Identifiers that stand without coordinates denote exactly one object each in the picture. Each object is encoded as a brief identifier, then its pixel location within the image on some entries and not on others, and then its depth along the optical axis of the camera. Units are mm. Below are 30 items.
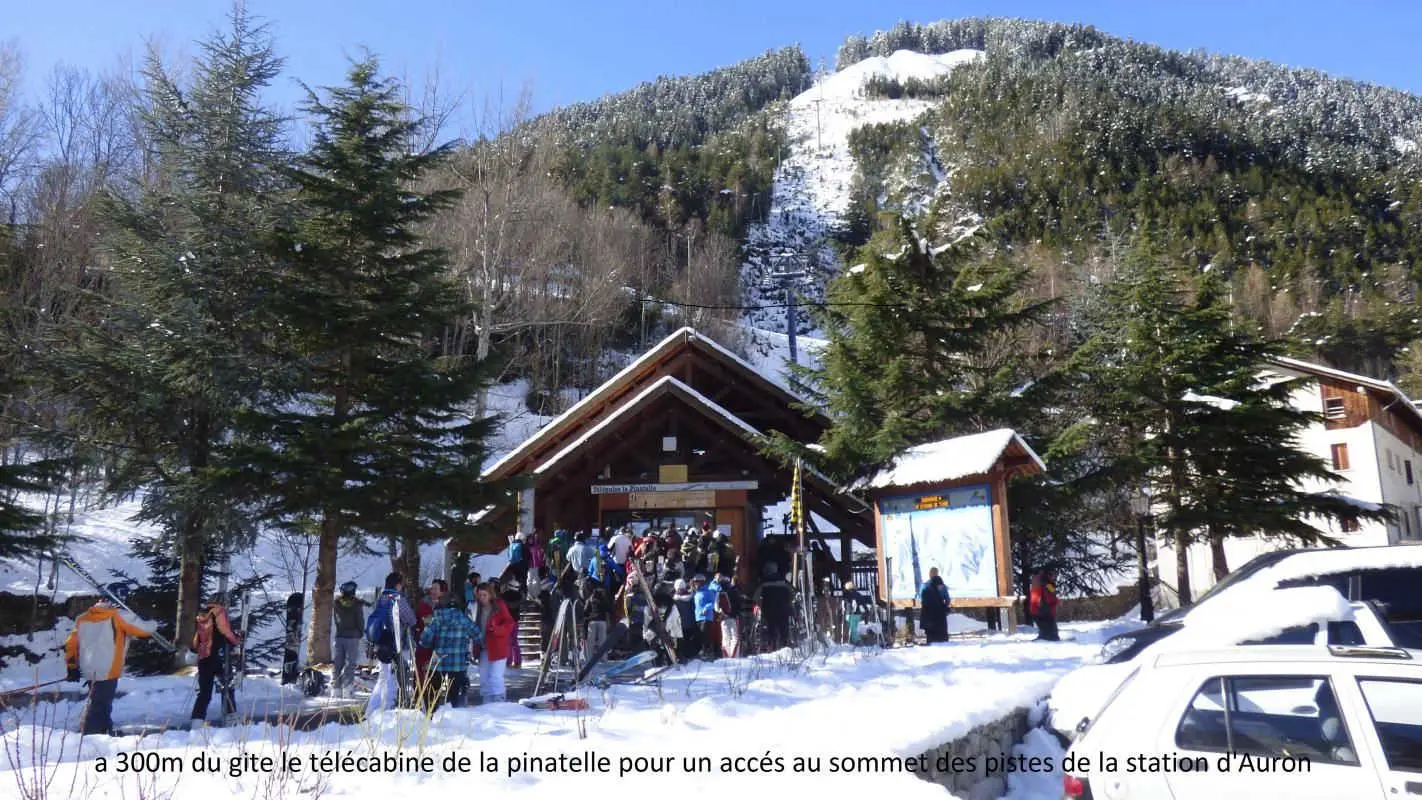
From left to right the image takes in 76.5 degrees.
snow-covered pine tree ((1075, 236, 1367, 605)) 18766
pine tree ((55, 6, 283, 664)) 15133
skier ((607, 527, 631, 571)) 15375
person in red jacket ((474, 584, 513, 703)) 10211
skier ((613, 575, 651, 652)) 12930
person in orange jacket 8891
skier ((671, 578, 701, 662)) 12062
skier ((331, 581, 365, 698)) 11375
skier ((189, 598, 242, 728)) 9938
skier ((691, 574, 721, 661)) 12180
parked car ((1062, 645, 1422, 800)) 4145
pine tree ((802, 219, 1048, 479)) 17188
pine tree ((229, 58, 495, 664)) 13781
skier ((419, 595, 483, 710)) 9555
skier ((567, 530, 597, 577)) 13555
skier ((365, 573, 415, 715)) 9711
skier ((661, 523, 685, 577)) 13867
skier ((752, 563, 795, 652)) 13031
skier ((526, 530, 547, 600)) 14812
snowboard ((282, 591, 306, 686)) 13070
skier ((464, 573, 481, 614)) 13781
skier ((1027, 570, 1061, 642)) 13141
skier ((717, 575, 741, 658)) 12016
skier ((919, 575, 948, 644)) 13023
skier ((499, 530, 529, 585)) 15258
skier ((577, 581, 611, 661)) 11891
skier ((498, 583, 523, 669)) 11719
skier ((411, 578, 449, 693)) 10461
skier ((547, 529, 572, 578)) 15773
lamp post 18097
